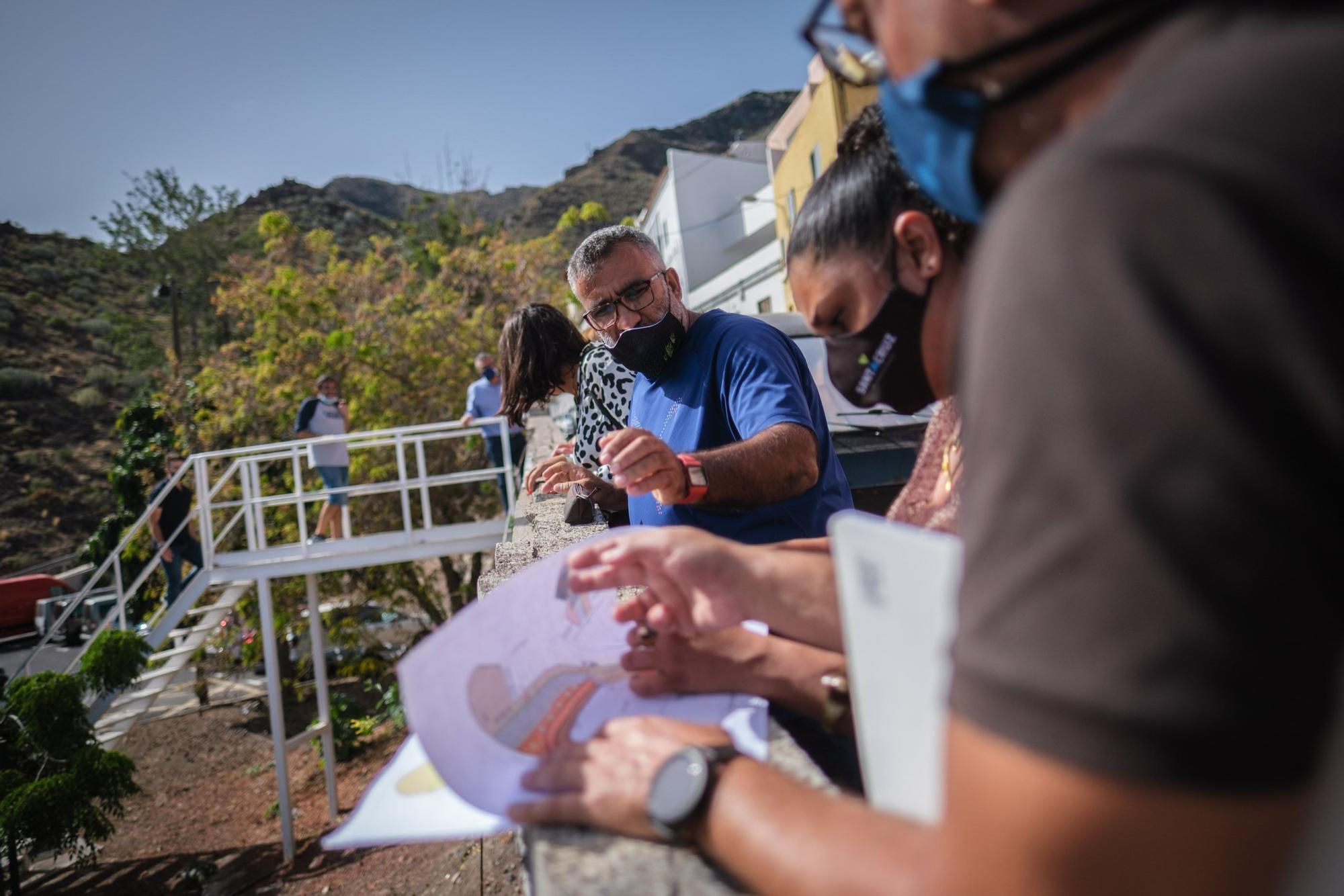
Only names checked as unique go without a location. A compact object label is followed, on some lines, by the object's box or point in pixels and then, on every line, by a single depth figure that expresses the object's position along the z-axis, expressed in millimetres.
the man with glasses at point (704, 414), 2281
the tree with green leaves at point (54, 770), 8680
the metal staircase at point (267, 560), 10016
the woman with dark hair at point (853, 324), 1311
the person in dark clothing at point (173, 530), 12219
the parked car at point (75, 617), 16609
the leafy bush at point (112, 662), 10023
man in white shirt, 10516
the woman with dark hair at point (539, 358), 4695
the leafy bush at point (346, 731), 13609
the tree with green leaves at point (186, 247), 33281
